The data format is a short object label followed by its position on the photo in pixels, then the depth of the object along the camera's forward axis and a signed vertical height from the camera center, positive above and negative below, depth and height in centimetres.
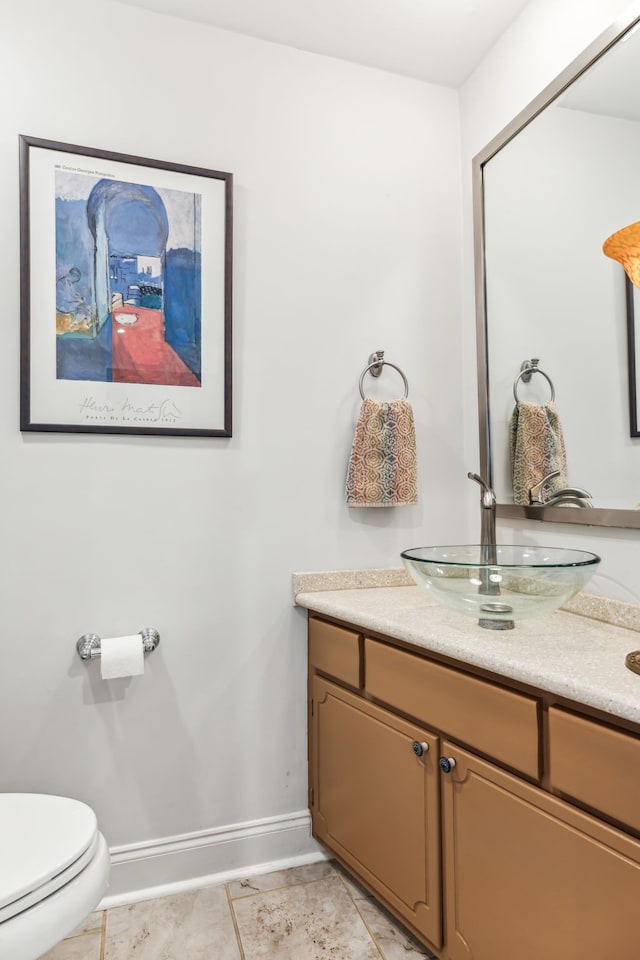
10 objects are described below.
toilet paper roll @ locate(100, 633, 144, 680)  159 -45
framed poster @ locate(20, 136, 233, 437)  164 +56
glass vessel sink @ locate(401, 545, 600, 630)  127 -22
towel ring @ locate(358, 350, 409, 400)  199 +41
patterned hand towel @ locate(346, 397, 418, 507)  191 +9
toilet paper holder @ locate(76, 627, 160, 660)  163 -43
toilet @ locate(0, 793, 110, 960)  100 -68
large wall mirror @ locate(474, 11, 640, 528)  144 +58
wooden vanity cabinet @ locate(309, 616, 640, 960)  96 -65
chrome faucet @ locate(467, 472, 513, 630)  141 -14
